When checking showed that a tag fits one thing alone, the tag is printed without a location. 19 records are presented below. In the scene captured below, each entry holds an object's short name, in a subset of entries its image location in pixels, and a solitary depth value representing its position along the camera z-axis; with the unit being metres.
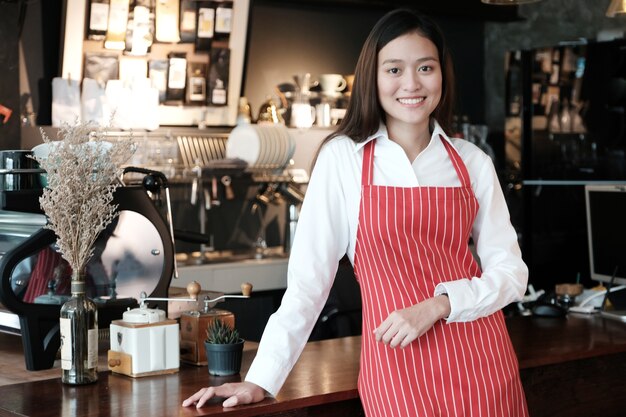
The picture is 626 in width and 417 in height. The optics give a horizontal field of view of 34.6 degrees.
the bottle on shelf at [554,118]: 6.59
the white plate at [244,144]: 5.68
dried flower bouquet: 2.23
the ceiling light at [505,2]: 3.89
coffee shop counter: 2.06
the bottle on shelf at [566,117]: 6.51
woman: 2.05
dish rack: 5.73
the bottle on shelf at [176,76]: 5.71
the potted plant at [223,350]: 2.32
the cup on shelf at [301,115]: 6.03
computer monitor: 3.67
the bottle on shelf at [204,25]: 5.79
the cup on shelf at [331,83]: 6.22
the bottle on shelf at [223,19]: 5.84
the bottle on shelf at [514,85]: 6.85
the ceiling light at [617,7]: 4.20
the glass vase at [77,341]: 2.27
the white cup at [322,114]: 6.18
